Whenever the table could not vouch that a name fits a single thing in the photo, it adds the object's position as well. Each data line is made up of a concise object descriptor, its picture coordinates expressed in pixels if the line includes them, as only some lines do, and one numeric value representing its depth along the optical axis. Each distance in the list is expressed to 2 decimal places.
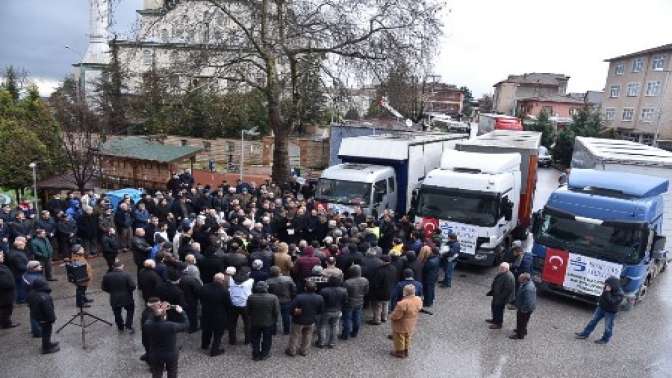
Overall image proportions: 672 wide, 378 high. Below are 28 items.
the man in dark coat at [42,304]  7.26
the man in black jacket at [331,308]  7.87
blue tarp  15.88
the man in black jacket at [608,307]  8.45
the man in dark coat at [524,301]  8.61
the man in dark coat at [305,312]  7.56
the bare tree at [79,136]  19.17
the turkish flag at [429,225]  12.37
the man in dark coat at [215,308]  7.53
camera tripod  7.90
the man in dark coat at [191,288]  7.93
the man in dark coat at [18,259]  8.95
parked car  37.59
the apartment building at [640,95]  42.25
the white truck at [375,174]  14.45
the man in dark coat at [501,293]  8.94
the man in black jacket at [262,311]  7.30
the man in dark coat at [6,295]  8.12
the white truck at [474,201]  12.04
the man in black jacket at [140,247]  10.06
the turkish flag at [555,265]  10.40
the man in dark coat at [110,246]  10.66
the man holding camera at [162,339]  6.12
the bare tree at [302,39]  18.30
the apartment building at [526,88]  80.38
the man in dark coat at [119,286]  7.99
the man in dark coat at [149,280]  7.77
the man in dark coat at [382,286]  8.80
